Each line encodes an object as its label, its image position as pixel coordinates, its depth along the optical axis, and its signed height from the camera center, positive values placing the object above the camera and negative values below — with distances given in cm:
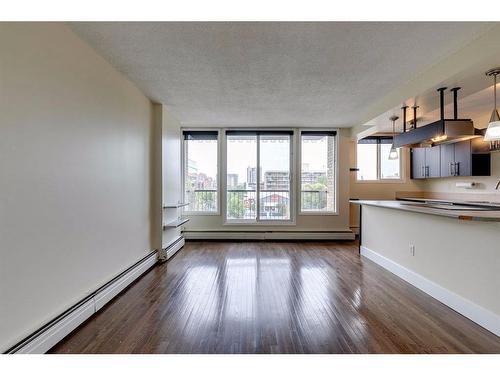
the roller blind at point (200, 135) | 561 +123
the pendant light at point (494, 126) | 236 +62
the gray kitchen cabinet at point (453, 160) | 463 +57
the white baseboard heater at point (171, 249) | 404 -108
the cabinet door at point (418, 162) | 559 +60
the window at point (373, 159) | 594 +71
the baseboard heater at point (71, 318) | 169 -109
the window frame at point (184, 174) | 558 +32
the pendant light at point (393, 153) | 417 +64
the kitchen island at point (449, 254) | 213 -73
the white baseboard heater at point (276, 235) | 556 -106
